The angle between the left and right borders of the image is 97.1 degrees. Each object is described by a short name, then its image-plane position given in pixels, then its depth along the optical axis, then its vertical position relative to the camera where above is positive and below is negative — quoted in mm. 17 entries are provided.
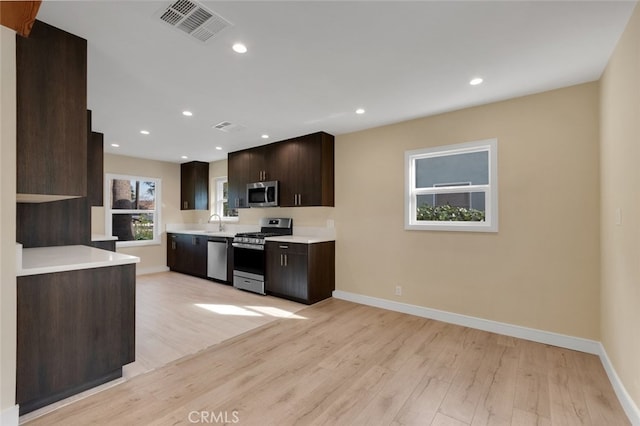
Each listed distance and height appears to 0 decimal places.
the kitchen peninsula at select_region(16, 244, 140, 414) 1742 -738
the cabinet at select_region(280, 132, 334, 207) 4242 +651
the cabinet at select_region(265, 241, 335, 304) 4012 -846
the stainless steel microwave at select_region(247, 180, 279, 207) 4742 +348
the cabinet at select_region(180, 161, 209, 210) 6434 +657
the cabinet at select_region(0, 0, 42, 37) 1032 +772
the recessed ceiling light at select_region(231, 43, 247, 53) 2068 +1236
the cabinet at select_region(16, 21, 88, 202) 1776 +670
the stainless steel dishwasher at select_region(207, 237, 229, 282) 5191 -830
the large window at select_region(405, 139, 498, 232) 3176 +309
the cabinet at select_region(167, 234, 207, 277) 5647 -837
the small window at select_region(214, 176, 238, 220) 6383 +374
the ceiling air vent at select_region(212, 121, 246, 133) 3916 +1242
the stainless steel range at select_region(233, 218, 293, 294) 4516 -706
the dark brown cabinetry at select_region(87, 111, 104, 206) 3431 +577
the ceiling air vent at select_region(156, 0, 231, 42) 1695 +1236
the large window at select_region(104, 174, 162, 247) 5707 +112
